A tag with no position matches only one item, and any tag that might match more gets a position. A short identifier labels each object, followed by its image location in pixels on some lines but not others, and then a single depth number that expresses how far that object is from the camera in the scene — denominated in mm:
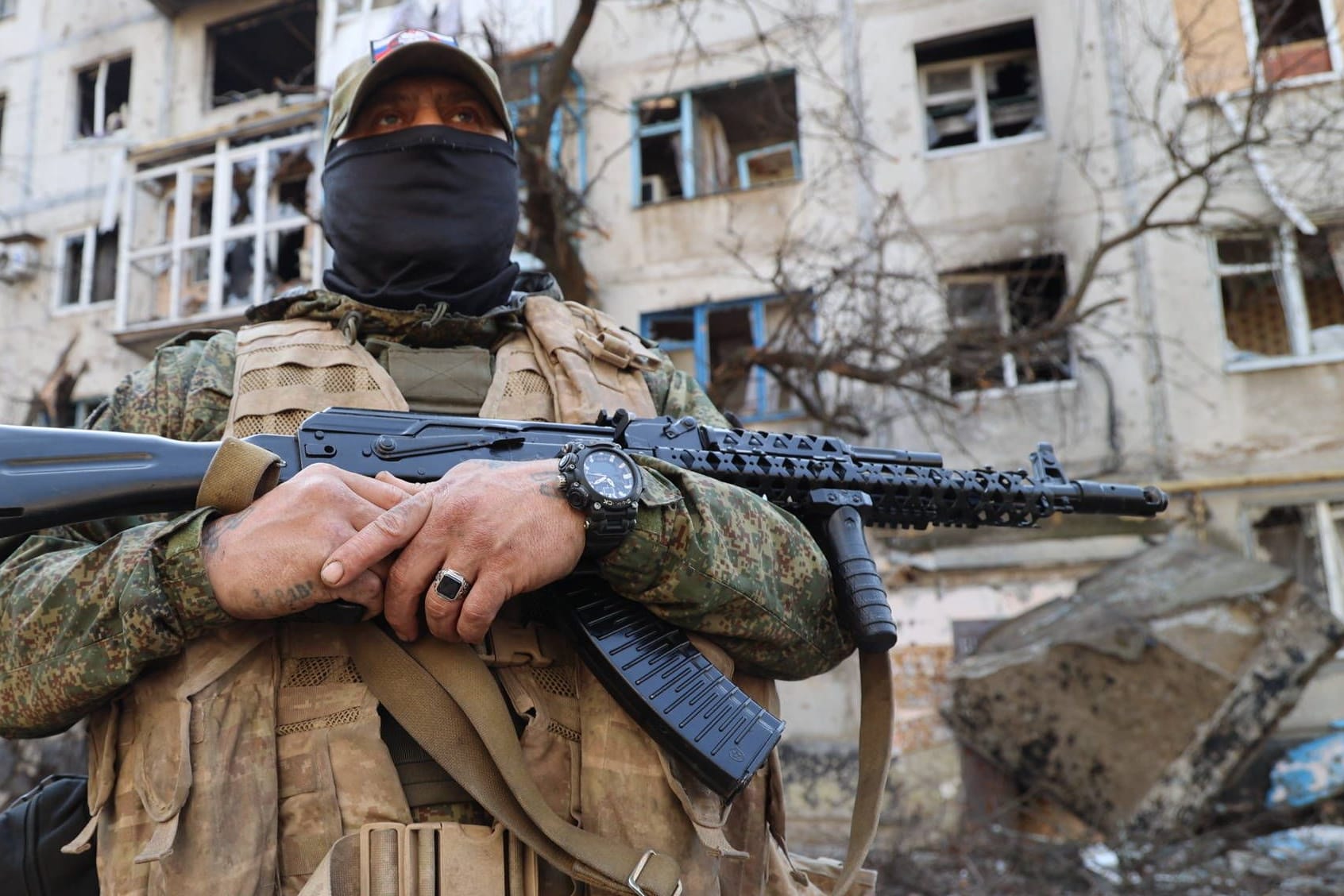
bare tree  8094
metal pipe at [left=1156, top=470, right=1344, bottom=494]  9039
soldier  1468
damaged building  8602
